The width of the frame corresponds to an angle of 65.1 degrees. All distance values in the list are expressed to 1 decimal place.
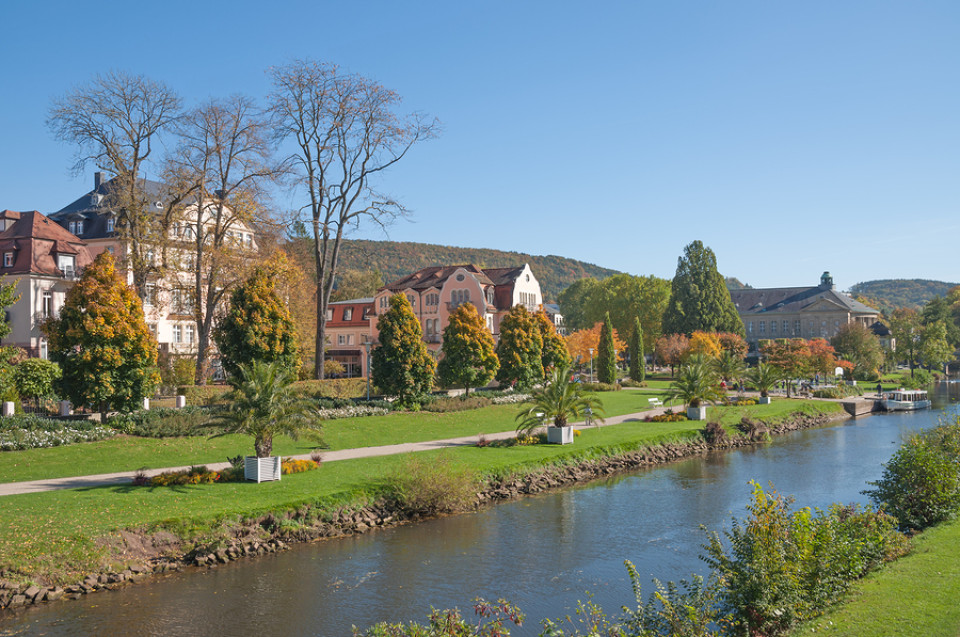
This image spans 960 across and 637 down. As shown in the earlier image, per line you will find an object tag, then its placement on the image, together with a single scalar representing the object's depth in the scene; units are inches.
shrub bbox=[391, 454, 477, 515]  853.2
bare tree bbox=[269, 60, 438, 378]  1679.4
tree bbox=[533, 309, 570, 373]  2094.0
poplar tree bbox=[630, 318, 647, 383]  2662.4
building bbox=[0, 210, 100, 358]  1861.5
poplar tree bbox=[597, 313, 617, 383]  2452.0
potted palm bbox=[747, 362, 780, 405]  1984.5
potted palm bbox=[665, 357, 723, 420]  1612.9
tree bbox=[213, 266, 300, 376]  1375.5
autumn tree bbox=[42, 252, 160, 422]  1114.1
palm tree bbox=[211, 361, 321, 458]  855.7
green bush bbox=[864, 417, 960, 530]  698.2
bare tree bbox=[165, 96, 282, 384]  1610.5
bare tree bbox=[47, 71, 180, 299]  1535.4
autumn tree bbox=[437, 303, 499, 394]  1740.9
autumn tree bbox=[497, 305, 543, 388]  1939.0
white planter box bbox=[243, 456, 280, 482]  858.1
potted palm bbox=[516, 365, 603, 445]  1209.4
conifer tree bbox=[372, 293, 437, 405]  1519.4
